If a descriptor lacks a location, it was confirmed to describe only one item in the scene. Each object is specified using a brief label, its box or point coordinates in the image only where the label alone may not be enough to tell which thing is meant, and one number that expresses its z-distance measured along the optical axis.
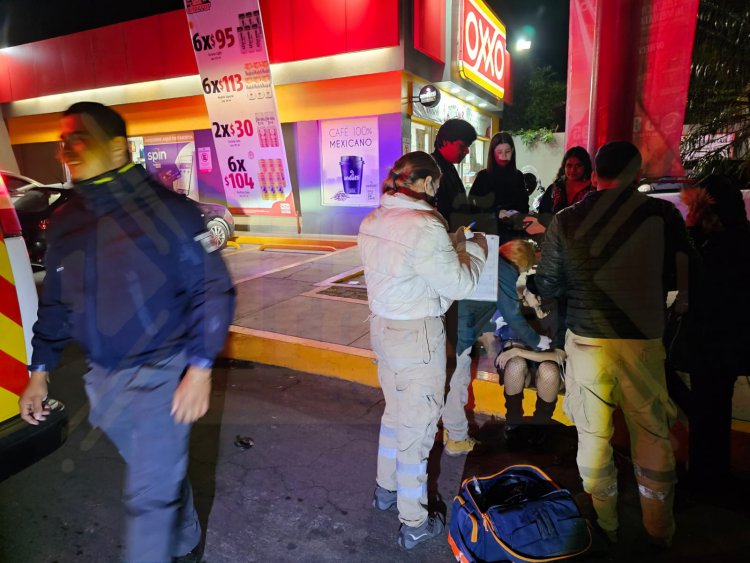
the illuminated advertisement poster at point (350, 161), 11.79
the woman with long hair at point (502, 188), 3.93
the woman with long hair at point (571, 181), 3.89
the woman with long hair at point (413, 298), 2.23
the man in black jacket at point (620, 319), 2.27
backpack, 2.22
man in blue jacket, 1.84
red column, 3.46
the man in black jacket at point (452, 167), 3.31
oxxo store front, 10.32
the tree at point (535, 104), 22.31
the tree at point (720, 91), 5.57
